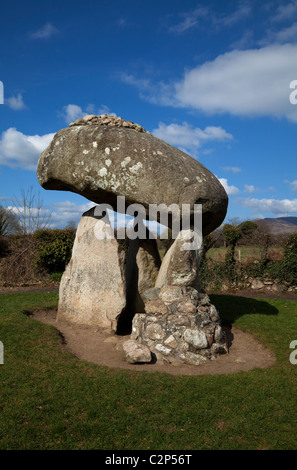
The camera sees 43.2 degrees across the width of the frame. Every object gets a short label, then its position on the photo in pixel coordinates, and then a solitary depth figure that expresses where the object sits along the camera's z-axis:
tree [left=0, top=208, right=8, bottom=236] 18.98
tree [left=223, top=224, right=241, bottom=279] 16.44
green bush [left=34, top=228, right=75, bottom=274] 16.52
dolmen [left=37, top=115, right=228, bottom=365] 7.11
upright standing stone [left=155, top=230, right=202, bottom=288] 7.75
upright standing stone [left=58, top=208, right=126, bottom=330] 8.41
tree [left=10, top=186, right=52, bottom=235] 23.12
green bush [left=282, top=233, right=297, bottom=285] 15.76
